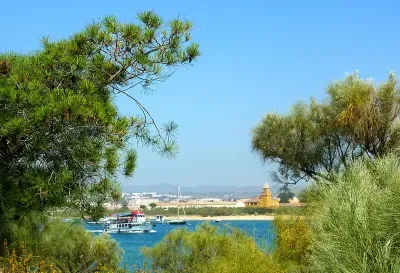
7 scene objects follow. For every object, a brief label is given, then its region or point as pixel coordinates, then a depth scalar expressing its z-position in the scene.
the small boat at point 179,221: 78.62
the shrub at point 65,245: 16.34
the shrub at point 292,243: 15.84
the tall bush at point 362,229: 8.05
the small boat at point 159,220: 95.60
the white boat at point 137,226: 73.69
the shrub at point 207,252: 14.26
